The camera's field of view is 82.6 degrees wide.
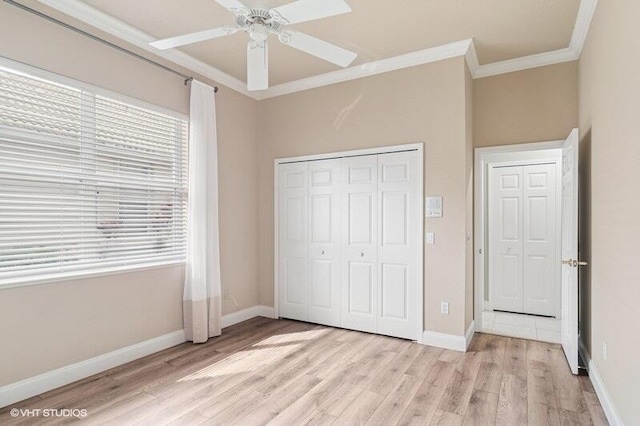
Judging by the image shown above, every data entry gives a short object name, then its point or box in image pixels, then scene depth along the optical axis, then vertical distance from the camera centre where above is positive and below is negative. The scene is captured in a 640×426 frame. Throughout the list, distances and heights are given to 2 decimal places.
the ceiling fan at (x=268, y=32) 1.96 +1.10
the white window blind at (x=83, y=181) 2.59 +0.26
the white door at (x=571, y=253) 3.00 -0.36
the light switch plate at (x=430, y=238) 3.71 -0.27
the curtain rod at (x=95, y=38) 2.56 +1.43
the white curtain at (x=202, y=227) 3.75 -0.16
